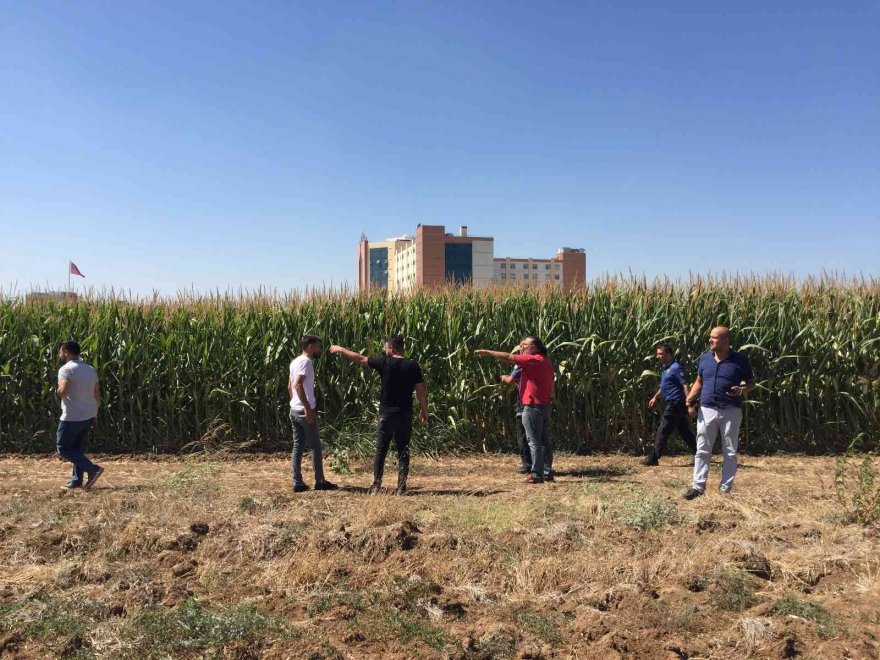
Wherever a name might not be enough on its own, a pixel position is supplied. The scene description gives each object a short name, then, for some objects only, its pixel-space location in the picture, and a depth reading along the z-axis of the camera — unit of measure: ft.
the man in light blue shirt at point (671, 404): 31.37
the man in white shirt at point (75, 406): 25.58
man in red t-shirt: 27.53
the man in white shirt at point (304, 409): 25.77
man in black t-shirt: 25.14
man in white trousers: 23.25
